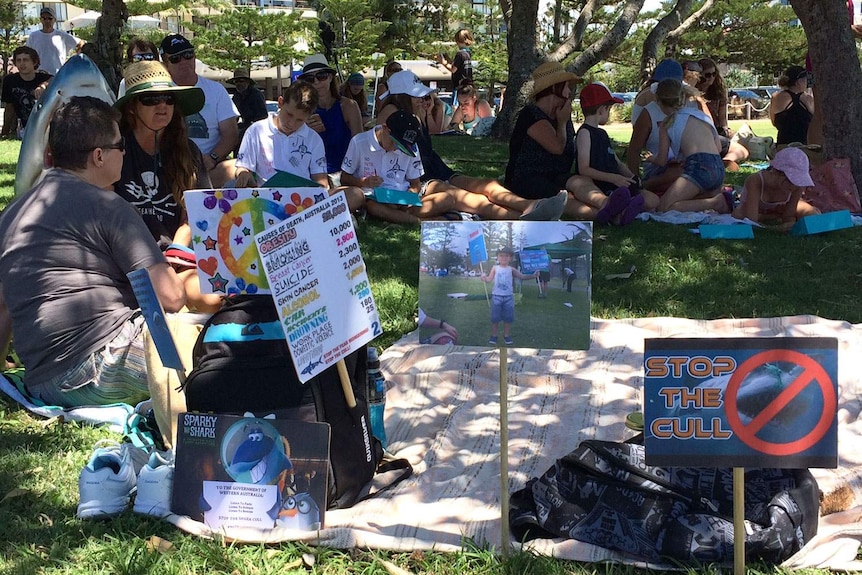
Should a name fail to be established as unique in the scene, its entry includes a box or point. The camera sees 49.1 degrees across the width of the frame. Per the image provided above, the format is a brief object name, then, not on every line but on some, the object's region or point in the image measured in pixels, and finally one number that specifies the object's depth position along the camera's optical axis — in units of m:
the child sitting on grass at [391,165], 7.79
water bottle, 3.44
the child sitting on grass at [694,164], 7.92
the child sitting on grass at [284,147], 6.84
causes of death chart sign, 2.72
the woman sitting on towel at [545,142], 7.79
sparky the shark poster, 2.91
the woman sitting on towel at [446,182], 7.78
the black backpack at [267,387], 3.02
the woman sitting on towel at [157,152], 4.73
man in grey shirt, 3.64
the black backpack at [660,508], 2.67
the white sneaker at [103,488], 3.02
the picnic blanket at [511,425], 2.91
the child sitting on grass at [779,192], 7.33
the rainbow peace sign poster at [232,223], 3.05
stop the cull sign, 2.37
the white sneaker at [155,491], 3.01
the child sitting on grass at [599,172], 7.57
